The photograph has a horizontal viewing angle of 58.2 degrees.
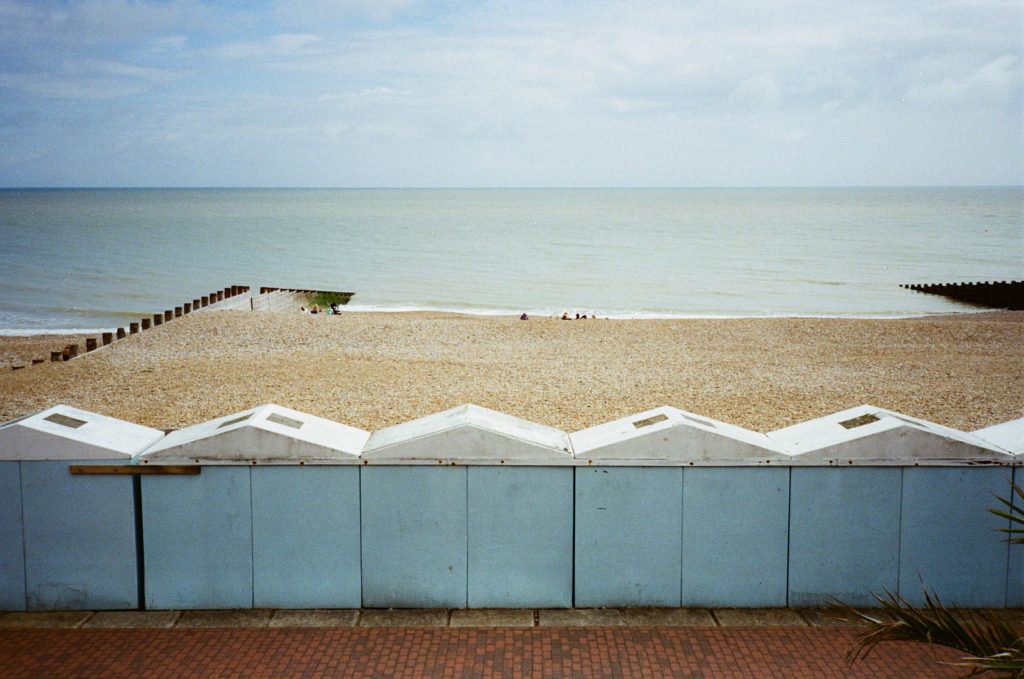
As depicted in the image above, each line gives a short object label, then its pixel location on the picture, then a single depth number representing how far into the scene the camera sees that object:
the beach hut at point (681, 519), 7.61
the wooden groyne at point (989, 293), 50.06
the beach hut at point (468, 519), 7.61
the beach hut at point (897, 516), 7.55
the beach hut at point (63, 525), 7.55
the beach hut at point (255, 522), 7.59
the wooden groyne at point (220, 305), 25.72
